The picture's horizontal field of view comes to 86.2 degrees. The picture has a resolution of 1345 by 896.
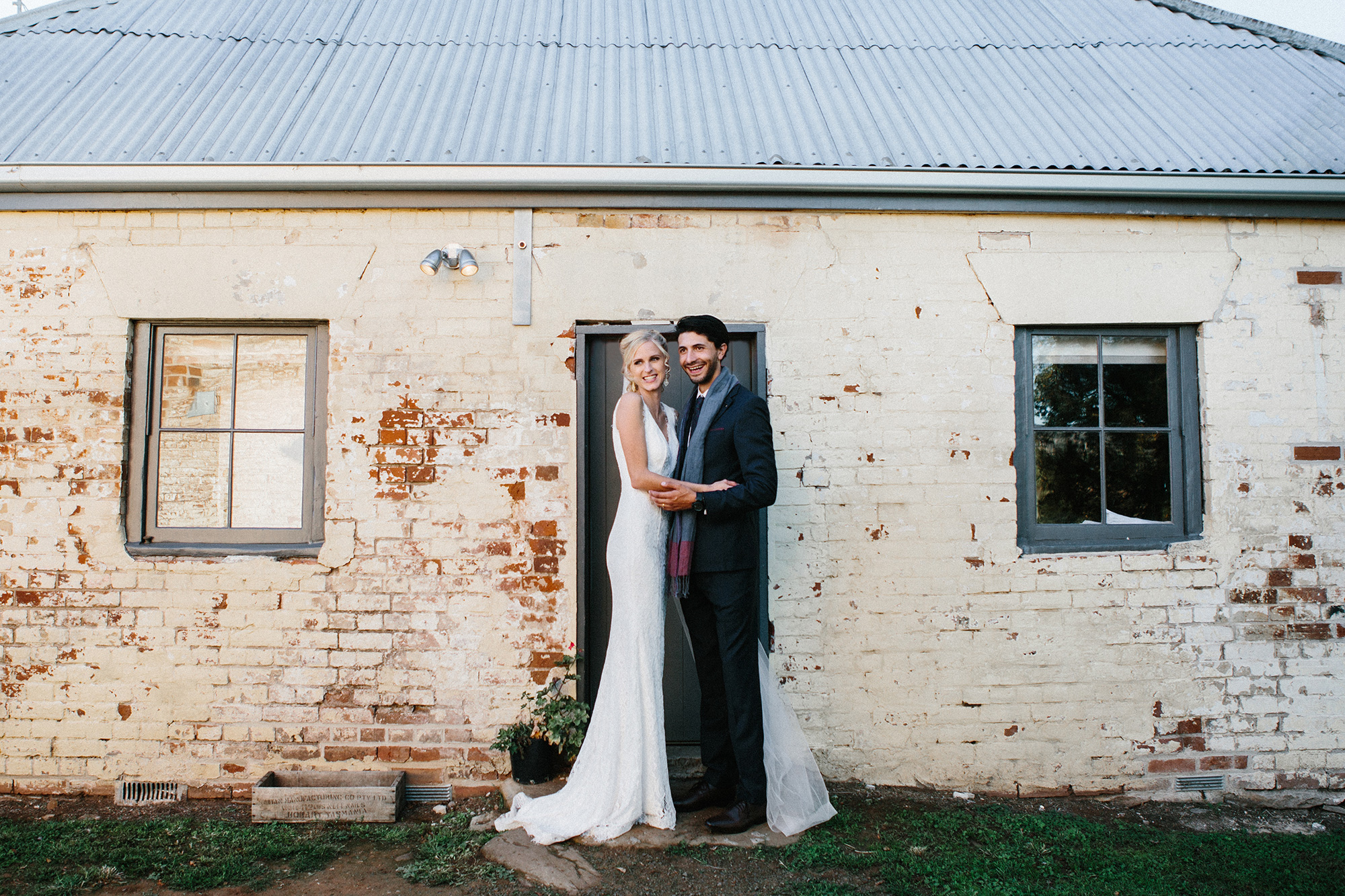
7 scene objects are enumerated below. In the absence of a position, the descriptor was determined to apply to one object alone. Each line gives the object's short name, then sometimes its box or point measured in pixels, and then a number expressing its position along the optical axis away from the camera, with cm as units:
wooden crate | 333
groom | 302
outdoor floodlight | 356
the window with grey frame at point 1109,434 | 382
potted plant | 340
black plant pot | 342
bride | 305
